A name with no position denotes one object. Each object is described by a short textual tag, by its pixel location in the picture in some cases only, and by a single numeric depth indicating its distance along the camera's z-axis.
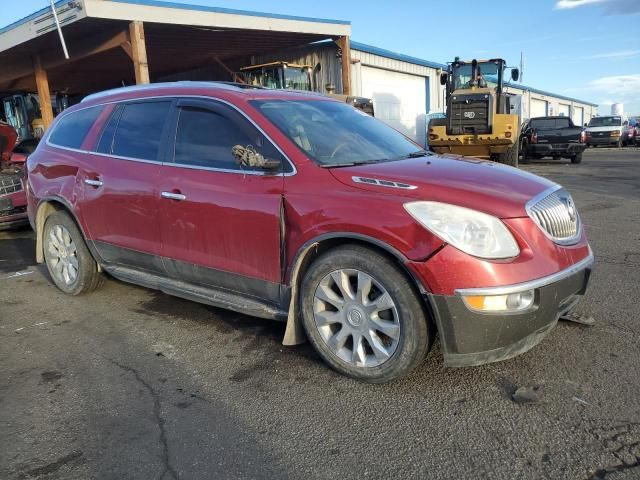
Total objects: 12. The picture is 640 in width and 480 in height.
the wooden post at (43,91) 15.24
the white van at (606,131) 30.22
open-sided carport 11.13
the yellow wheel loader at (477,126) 13.40
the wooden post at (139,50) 11.14
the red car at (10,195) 7.64
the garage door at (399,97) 19.88
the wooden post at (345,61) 15.69
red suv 2.70
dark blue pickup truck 19.73
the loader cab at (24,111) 22.66
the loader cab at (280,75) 16.39
